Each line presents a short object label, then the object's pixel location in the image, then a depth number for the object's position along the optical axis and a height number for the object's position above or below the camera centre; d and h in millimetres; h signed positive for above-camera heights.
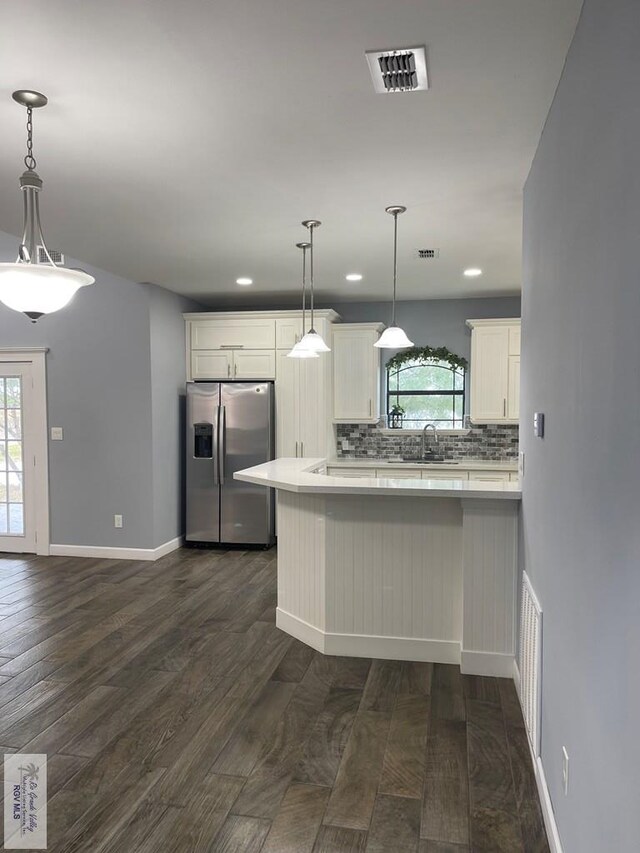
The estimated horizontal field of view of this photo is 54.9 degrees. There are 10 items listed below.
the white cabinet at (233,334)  6250 +766
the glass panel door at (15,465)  5906 -540
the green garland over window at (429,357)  6359 +542
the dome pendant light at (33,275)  2014 +444
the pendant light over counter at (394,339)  3883 +443
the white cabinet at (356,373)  6328 +372
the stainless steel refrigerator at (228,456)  6016 -462
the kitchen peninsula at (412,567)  3279 -886
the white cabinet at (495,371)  6020 +373
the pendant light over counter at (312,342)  4113 +446
